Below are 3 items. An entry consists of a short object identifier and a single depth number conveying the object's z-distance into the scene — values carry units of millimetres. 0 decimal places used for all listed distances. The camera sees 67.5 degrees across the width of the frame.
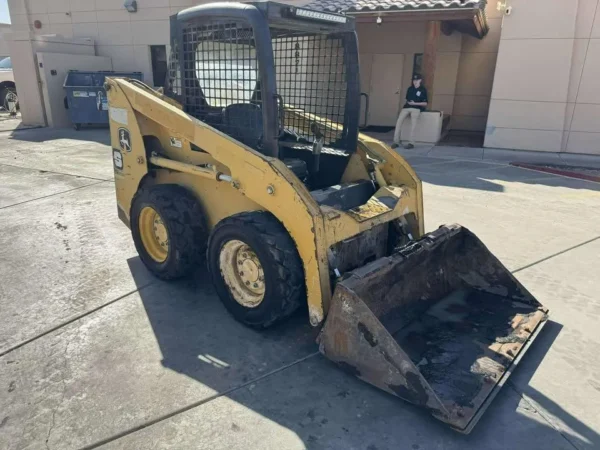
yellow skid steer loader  2707
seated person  10797
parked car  16156
